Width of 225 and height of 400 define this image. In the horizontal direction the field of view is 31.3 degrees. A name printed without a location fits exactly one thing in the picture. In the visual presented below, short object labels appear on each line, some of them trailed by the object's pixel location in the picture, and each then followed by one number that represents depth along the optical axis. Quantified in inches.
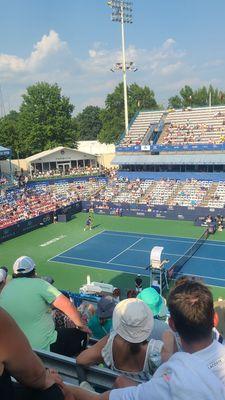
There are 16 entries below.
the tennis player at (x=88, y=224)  1270.9
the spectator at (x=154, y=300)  247.9
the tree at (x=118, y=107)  2746.1
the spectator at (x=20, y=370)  92.4
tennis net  846.5
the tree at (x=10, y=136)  2181.1
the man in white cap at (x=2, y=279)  227.4
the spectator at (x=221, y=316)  399.3
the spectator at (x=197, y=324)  103.9
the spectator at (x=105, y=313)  215.8
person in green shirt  173.6
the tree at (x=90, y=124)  4205.2
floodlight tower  1755.7
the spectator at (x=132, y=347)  134.8
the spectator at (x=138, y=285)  628.8
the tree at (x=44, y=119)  2226.9
